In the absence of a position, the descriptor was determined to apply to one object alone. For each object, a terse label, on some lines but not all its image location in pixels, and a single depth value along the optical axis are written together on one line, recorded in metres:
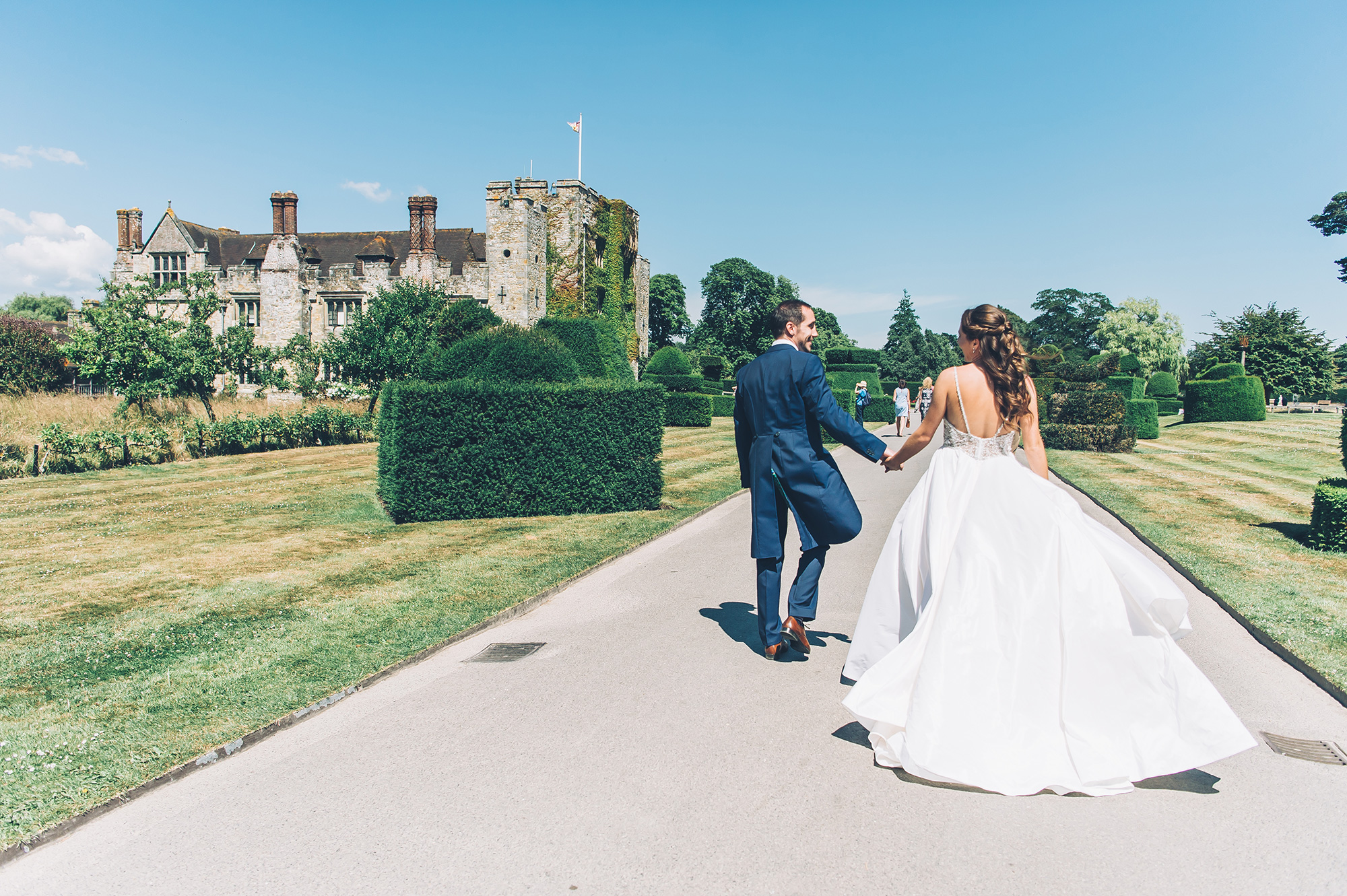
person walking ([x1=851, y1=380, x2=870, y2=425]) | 31.49
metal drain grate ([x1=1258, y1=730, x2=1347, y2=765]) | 3.85
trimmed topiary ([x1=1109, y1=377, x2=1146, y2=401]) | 34.78
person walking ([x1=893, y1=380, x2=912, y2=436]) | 29.50
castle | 35.38
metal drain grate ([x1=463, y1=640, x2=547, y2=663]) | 5.52
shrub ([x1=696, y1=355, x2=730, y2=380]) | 54.59
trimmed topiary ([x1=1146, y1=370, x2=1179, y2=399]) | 48.53
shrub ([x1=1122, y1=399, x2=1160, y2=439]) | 27.52
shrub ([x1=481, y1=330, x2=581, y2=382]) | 12.14
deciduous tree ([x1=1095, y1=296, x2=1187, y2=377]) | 79.38
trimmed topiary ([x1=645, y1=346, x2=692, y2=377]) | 37.34
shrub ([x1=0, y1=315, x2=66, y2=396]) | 41.19
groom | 5.27
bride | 3.58
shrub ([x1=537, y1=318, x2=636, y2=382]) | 13.76
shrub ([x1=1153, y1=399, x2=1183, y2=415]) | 48.84
